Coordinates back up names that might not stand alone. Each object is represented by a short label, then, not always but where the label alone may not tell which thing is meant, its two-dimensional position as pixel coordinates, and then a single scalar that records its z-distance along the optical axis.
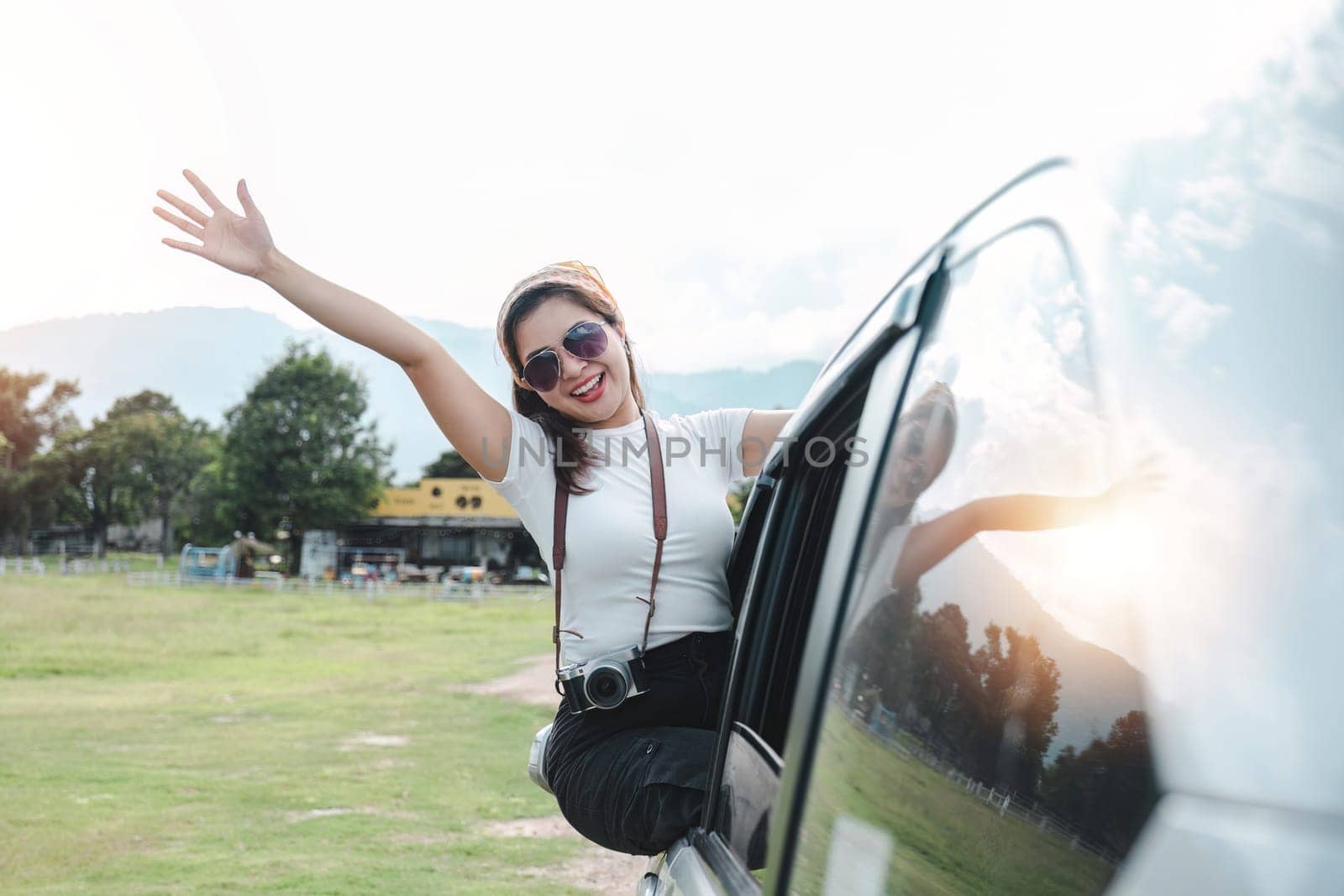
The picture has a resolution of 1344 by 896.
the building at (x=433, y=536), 51.25
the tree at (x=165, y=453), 69.06
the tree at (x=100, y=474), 64.81
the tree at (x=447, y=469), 73.38
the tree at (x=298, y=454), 51.34
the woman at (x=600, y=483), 2.11
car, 0.75
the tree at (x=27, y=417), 68.75
